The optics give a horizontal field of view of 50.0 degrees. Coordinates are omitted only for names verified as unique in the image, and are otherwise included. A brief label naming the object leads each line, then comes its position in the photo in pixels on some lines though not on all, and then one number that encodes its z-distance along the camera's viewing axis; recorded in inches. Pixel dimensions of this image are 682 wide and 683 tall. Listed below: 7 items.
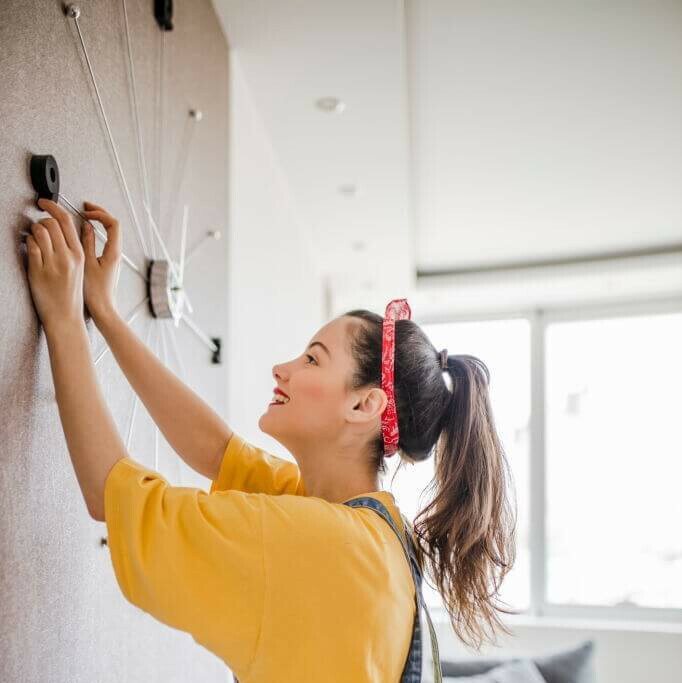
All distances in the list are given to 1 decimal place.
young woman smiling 30.4
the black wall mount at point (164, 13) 50.8
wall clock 39.4
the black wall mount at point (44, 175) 31.9
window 179.3
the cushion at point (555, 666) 104.3
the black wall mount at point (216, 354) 64.8
